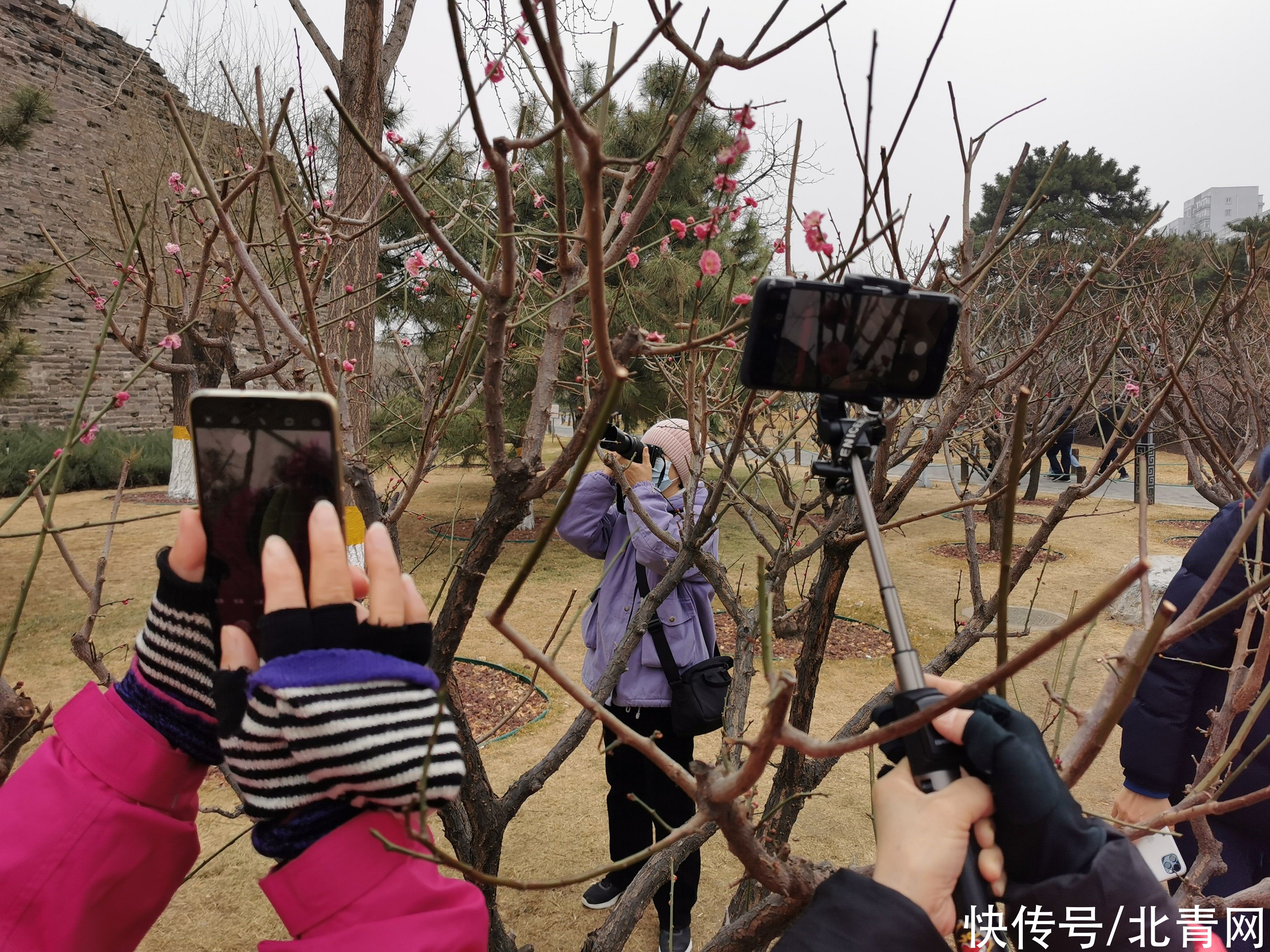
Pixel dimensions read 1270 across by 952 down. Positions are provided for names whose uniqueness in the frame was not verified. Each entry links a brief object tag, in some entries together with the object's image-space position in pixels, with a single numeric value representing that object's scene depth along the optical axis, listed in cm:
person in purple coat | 259
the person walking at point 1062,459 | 1200
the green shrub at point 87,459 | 1007
